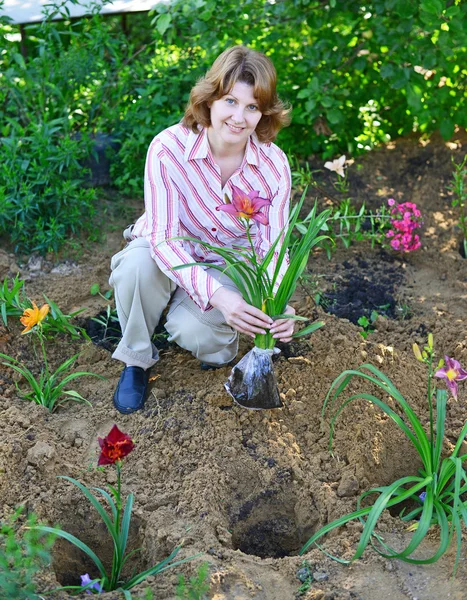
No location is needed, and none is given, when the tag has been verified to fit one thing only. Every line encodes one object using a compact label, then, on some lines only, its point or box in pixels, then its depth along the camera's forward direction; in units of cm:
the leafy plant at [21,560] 199
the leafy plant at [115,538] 212
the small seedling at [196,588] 198
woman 287
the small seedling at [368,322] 354
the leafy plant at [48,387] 307
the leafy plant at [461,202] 385
